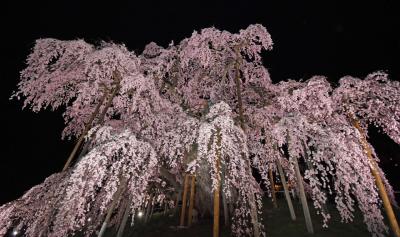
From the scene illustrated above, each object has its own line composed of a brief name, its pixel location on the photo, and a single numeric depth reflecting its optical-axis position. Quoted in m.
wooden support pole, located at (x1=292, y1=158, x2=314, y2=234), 10.96
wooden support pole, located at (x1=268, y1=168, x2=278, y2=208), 17.00
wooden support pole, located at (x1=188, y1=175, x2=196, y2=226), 12.12
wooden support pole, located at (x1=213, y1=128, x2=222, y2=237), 6.63
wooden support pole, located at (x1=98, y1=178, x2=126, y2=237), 8.27
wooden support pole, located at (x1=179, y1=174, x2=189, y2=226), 12.44
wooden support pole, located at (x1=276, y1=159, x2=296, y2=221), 13.45
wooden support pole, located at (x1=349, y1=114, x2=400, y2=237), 7.18
